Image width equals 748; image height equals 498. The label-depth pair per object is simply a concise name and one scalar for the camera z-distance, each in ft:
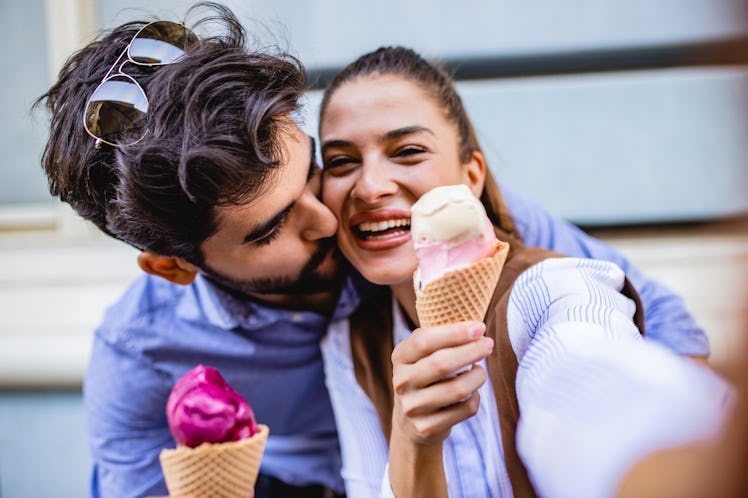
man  3.32
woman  1.86
